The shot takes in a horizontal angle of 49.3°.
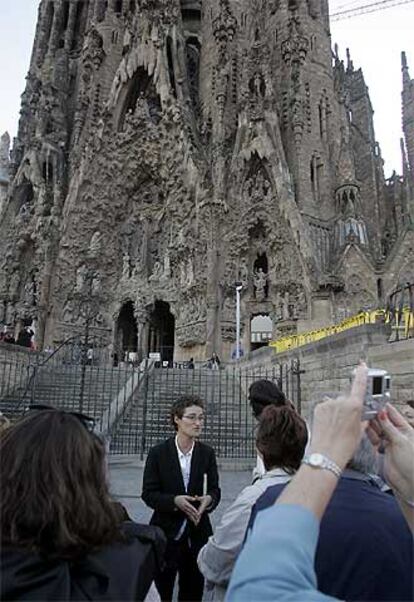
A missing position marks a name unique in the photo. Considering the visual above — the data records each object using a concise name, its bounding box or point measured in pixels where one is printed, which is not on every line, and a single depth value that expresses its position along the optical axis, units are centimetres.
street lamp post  1812
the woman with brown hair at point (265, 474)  186
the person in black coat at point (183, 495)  265
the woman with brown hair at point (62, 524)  95
